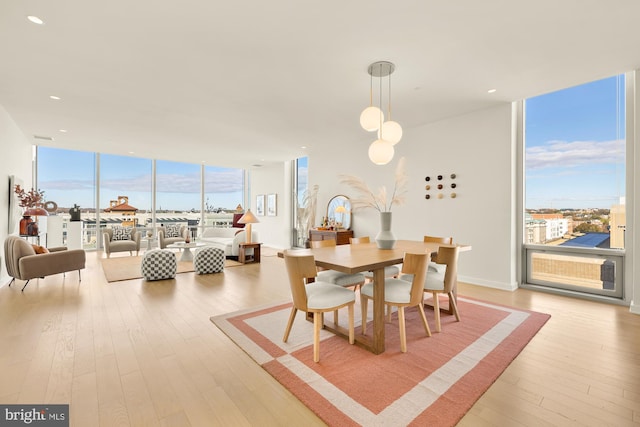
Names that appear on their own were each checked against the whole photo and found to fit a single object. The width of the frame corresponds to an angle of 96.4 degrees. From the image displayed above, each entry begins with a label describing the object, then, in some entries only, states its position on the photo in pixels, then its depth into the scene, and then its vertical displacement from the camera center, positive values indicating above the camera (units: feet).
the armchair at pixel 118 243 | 22.89 -2.29
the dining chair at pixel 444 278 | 9.06 -2.01
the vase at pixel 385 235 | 10.11 -0.64
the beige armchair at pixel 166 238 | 23.89 -1.96
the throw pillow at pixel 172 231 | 25.82 -1.38
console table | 20.40 -1.31
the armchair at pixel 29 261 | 13.42 -2.24
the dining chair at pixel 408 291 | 7.93 -2.16
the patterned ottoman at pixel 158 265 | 15.64 -2.74
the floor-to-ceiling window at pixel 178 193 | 30.58 +2.51
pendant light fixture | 9.47 +3.07
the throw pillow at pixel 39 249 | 14.99 -1.82
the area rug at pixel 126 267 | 16.57 -3.46
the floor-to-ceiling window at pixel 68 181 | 25.49 +3.16
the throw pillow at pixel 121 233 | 24.32 -1.51
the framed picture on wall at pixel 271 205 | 31.32 +1.27
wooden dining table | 7.35 -1.25
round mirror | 21.47 +0.44
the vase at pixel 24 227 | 16.83 -0.72
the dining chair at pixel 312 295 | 7.41 -2.18
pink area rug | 5.63 -3.73
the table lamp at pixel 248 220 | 20.90 -0.28
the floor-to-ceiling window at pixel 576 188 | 12.19 +1.41
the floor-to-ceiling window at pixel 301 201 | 26.81 +1.50
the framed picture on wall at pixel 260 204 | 33.35 +1.39
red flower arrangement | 17.34 +1.04
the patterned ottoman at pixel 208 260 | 17.43 -2.75
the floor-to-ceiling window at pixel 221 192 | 33.40 +2.90
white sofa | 21.94 -1.90
